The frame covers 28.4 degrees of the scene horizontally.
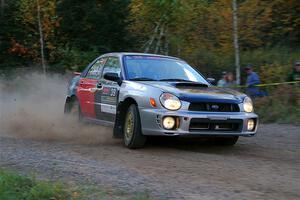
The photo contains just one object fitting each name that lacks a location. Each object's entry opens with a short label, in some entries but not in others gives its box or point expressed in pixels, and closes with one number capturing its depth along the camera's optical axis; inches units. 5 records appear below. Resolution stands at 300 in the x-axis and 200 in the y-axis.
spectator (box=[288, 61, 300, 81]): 623.5
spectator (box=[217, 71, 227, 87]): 685.5
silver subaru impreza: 340.2
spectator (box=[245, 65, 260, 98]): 630.5
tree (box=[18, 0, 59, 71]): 1037.8
